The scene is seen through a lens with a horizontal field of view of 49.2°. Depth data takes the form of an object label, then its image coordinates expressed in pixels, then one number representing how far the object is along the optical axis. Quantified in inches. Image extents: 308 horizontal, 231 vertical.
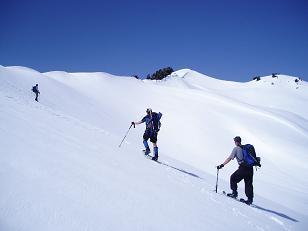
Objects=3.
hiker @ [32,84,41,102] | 929.7
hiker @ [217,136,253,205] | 392.8
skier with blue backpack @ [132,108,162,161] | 472.1
